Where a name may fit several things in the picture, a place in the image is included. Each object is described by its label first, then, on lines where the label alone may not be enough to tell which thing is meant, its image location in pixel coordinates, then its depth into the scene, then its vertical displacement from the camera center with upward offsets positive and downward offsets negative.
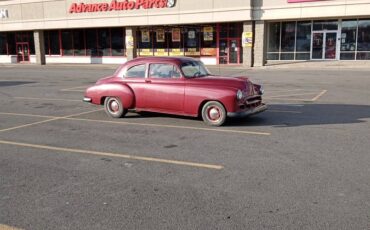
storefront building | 29.80 +2.02
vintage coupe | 8.95 -0.84
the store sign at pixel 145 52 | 38.00 +0.20
